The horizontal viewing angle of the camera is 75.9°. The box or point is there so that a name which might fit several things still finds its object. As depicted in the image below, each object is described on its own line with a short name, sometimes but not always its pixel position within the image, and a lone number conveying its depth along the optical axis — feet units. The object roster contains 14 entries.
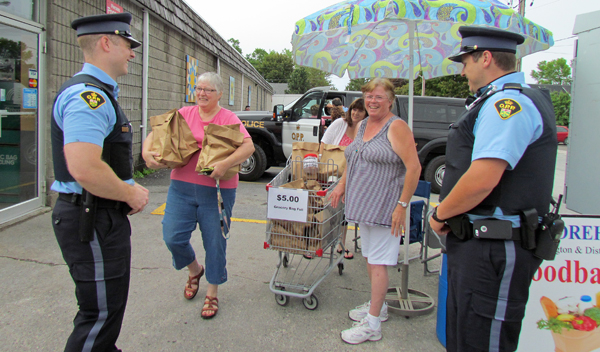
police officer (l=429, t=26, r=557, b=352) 5.30
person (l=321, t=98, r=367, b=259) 14.26
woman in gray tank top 8.63
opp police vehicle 26.02
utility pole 65.41
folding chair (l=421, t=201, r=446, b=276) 12.17
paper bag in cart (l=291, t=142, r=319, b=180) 11.56
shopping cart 9.86
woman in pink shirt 9.70
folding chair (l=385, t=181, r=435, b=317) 10.36
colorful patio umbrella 8.36
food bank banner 7.74
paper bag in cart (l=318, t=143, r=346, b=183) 11.69
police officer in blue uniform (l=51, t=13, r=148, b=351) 5.54
